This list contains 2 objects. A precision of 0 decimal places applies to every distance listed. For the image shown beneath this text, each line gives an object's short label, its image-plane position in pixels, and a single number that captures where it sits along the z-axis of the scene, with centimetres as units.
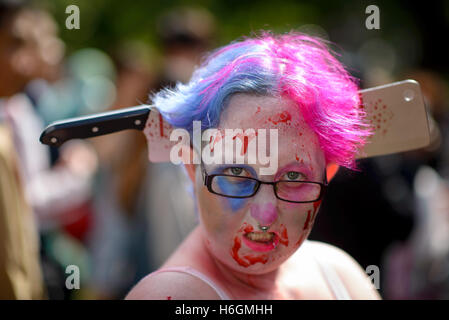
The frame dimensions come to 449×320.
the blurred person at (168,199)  296
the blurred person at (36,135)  243
